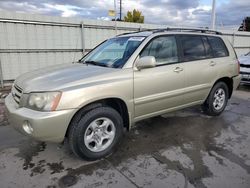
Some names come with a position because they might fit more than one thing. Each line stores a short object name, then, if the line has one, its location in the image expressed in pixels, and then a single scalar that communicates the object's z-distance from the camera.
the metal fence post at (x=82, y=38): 8.69
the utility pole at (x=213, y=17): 13.27
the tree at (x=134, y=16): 40.16
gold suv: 2.69
